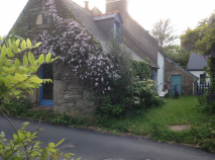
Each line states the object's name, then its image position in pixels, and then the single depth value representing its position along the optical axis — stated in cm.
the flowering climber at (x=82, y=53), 629
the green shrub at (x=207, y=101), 614
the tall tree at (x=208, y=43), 595
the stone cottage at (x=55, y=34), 682
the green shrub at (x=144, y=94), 723
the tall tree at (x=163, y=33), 3559
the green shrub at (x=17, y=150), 126
